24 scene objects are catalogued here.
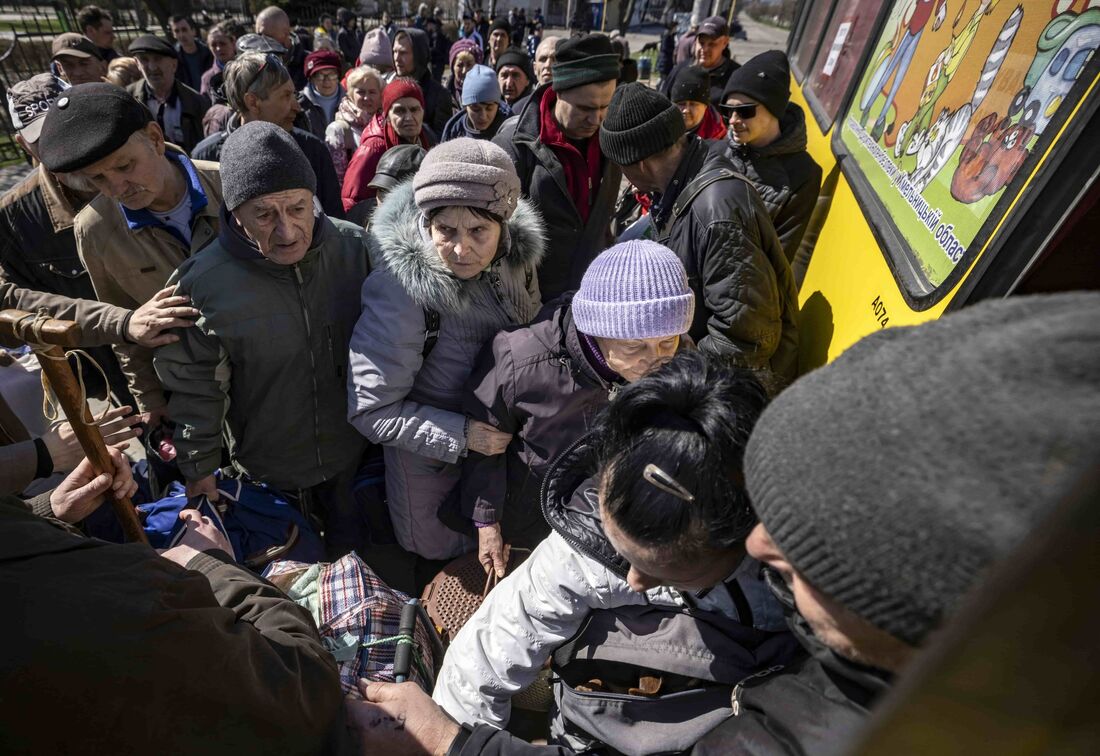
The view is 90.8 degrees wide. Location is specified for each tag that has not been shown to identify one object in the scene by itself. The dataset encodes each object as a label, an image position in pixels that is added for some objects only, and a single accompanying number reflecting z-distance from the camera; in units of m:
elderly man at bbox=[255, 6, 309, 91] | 5.70
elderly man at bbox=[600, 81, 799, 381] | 2.01
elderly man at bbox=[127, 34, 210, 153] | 4.24
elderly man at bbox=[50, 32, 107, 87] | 4.01
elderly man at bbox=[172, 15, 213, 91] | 6.70
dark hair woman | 0.94
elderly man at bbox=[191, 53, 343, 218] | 2.96
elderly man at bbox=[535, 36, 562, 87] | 5.22
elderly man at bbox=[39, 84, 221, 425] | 1.91
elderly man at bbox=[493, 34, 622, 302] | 3.01
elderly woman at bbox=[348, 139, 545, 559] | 1.84
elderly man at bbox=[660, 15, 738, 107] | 5.64
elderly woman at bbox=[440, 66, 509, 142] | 4.24
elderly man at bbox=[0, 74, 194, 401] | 2.10
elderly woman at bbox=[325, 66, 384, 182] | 4.13
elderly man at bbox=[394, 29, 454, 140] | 5.57
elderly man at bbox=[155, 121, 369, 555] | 1.85
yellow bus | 1.21
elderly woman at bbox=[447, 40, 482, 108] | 6.33
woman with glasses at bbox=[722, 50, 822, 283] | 2.90
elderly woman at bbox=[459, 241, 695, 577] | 1.58
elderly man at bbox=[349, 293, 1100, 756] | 0.39
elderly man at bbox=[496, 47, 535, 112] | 5.43
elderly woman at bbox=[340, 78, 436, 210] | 3.50
